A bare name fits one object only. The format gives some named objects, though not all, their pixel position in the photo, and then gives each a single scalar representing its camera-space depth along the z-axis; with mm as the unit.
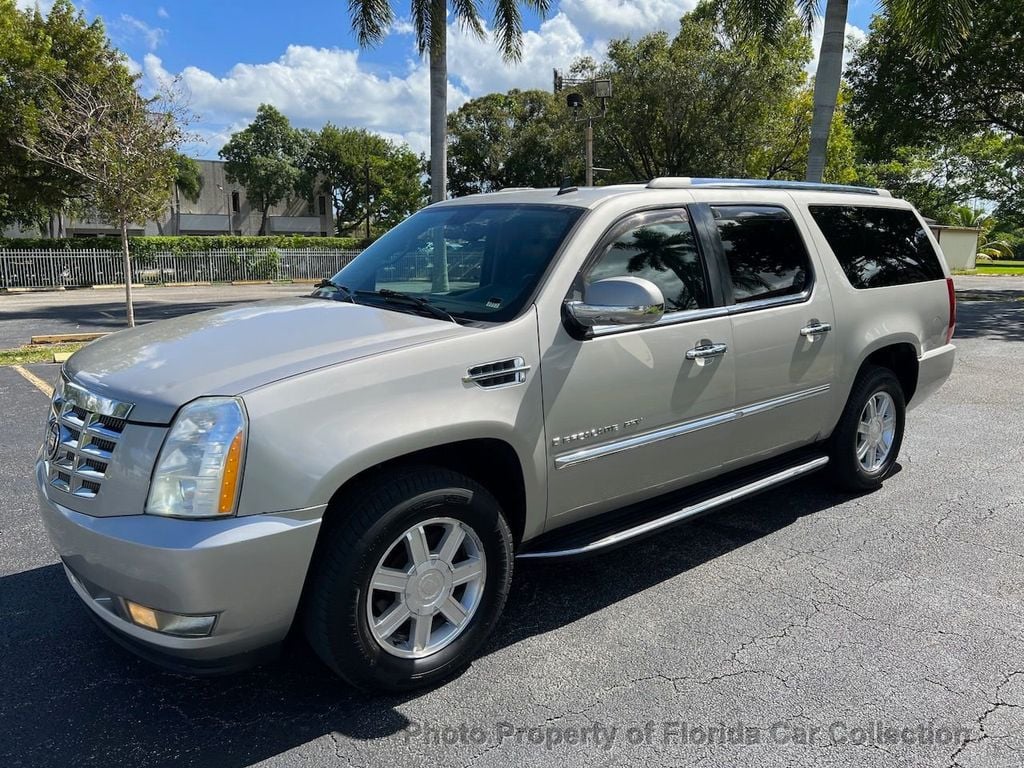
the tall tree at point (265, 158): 56719
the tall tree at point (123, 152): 12463
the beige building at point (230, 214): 59906
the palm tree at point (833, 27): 12188
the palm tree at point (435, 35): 14477
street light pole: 20795
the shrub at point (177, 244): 28438
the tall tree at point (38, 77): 23875
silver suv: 2410
